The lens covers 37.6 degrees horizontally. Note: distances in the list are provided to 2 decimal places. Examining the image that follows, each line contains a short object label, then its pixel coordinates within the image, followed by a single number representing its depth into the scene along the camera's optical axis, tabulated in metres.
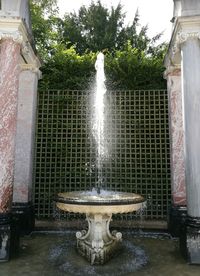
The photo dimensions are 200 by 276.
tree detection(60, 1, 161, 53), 13.58
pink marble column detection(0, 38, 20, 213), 4.57
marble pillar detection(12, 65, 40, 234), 5.86
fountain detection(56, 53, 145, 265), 3.86
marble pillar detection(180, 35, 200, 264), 4.28
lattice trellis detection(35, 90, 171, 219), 6.79
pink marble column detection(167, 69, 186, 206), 5.97
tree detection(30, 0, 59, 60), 12.05
